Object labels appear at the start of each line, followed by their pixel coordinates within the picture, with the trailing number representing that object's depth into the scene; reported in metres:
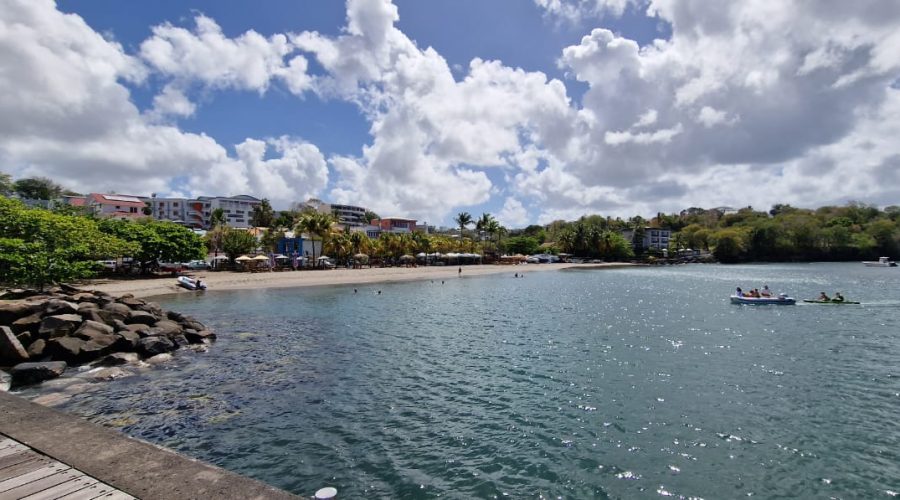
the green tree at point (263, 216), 126.45
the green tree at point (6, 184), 95.12
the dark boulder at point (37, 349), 18.38
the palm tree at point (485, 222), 128.00
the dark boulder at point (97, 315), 21.75
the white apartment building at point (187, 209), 156.38
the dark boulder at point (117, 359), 18.98
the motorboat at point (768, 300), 41.31
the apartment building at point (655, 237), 172.25
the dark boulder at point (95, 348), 19.14
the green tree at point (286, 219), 130.55
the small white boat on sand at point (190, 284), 50.03
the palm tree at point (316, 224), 75.31
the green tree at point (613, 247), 143.88
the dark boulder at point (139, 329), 22.28
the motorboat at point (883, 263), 123.39
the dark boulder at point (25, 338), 19.00
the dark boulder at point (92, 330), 19.88
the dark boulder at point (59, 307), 20.62
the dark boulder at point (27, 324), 19.22
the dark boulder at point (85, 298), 25.00
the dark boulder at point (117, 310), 23.32
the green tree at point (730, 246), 152.50
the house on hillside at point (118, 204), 125.75
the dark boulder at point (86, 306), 22.12
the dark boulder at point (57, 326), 19.33
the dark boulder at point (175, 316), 26.15
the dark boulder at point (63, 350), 18.70
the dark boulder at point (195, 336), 23.91
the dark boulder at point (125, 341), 20.53
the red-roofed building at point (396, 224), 171.38
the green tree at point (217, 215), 123.54
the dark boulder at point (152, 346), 20.64
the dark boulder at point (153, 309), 26.73
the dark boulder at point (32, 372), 16.17
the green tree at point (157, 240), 53.78
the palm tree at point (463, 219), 125.94
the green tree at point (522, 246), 151.25
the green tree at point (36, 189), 118.94
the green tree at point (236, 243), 75.25
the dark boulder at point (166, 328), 22.67
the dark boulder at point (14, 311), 19.73
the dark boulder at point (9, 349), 17.53
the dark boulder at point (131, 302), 27.14
